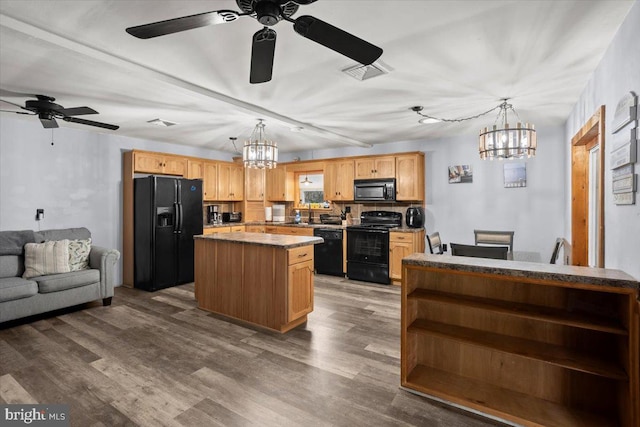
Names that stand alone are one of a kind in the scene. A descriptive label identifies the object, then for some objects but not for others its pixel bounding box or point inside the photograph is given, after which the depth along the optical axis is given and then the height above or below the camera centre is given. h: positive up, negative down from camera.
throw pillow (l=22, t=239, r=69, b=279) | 3.89 -0.57
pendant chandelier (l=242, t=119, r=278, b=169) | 3.82 +0.66
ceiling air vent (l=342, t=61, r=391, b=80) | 2.72 +1.18
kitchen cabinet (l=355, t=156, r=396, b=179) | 5.68 +0.75
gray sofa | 3.53 -0.82
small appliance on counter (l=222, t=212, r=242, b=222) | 6.76 -0.13
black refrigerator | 5.01 -0.32
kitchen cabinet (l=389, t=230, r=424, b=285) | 5.21 -0.59
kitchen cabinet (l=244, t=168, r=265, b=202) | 6.96 +0.56
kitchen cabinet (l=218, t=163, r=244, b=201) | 6.49 +0.58
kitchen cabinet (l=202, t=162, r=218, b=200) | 6.20 +0.56
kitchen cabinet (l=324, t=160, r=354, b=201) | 6.11 +0.57
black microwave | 5.63 +0.35
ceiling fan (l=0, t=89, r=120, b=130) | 3.22 +1.00
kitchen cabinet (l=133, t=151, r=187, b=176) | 5.25 +0.78
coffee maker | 6.54 -0.09
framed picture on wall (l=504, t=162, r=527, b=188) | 4.88 +0.53
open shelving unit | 1.79 -0.84
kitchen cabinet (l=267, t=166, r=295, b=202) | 6.90 +0.54
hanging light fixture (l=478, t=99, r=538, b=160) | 2.90 +0.61
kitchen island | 3.35 -0.73
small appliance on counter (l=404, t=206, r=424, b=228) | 5.45 -0.11
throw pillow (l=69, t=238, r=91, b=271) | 4.22 -0.56
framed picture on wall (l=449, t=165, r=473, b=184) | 5.29 +0.58
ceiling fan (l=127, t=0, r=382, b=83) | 1.55 +0.90
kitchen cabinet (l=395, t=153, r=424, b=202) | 5.47 +0.56
